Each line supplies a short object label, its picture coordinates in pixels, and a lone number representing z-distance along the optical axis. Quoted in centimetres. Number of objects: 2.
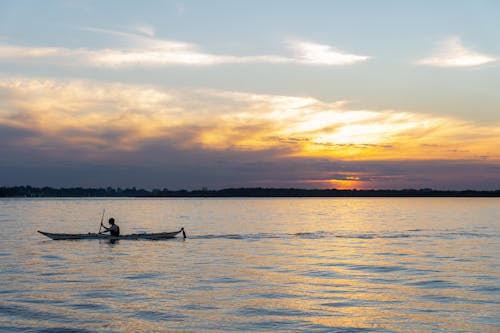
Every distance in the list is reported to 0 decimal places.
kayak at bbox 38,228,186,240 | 5197
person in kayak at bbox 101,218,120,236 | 5172
